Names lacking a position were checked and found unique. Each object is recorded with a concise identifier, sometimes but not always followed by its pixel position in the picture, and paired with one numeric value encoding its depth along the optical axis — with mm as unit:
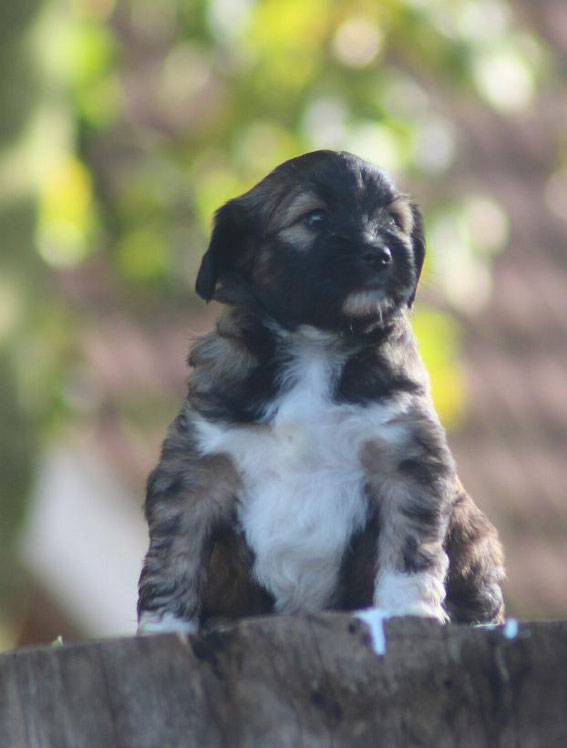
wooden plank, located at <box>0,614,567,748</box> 6242
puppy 7793
